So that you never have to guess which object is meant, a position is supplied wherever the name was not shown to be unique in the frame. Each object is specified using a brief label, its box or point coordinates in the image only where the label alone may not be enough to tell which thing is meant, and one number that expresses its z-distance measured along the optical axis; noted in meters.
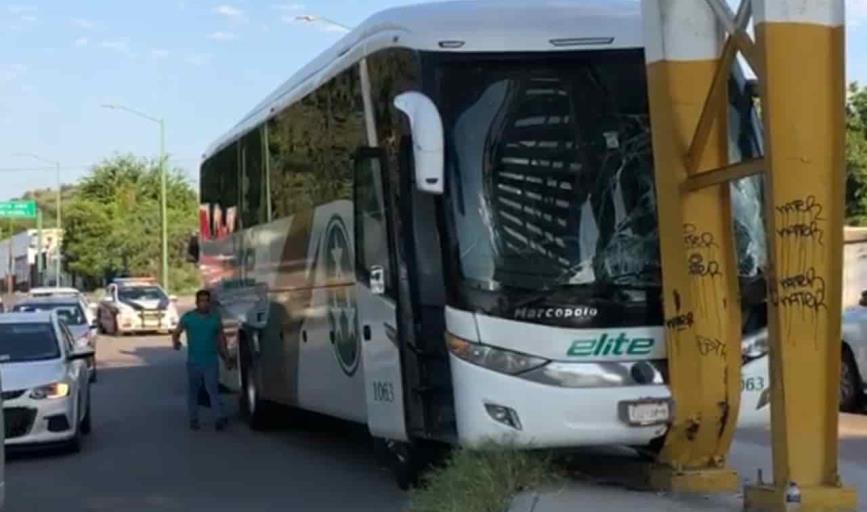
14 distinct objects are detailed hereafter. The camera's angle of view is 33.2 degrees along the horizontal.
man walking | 18.55
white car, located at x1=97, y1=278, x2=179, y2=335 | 44.91
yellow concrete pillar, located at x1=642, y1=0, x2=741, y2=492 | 9.69
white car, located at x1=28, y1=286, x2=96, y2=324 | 32.28
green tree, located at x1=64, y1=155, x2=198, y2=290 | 79.19
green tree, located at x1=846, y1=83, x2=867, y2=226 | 42.40
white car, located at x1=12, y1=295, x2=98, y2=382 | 27.45
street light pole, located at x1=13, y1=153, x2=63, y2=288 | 79.59
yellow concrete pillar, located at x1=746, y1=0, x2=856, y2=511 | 8.49
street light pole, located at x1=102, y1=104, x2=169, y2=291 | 58.50
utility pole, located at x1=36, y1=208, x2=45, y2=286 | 86.74
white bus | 9.90
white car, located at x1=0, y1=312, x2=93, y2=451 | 15.22
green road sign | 79.50
